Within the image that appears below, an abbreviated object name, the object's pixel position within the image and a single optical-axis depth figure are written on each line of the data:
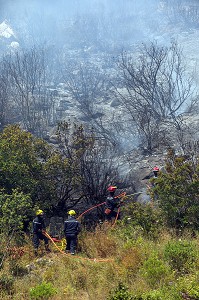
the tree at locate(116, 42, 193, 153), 36.09
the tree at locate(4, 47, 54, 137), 47.16
